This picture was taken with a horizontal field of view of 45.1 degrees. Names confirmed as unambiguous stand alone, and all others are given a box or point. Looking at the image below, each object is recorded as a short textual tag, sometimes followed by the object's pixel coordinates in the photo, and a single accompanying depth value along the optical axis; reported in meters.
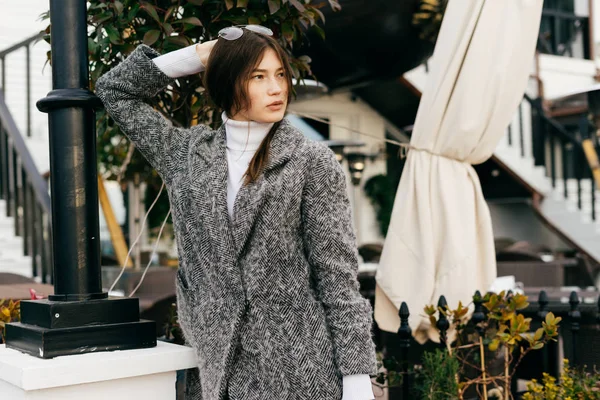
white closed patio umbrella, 2.99
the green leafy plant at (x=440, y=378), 2.77
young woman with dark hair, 1.59
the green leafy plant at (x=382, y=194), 10.31
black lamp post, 1.75
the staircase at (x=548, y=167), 9.12
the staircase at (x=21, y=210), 5.74
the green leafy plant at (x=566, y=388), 2.70
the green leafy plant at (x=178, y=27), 2.26
